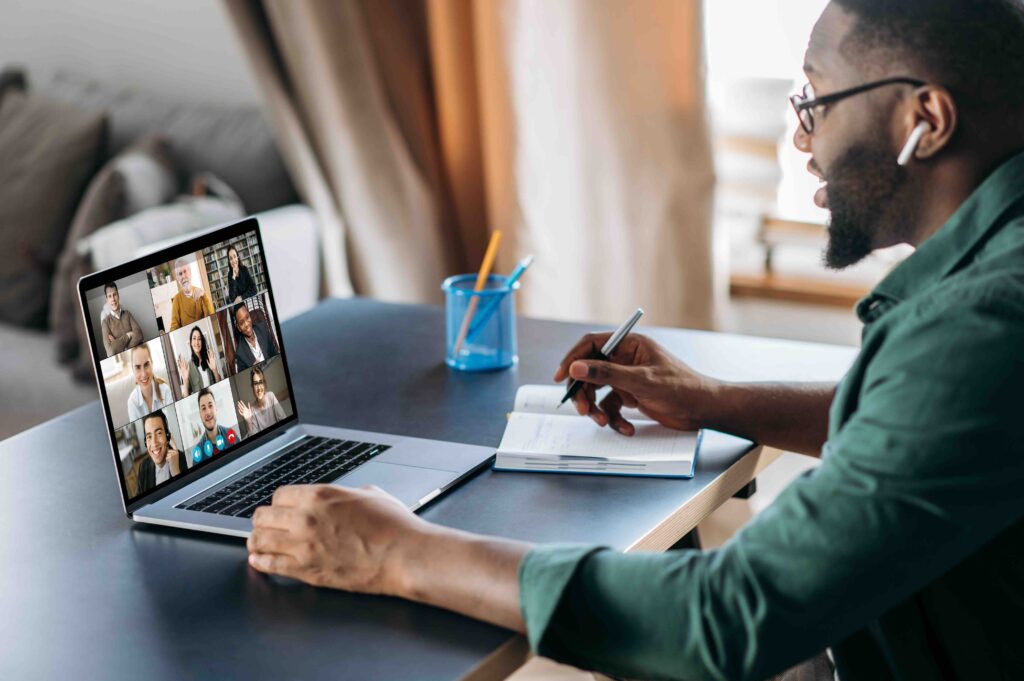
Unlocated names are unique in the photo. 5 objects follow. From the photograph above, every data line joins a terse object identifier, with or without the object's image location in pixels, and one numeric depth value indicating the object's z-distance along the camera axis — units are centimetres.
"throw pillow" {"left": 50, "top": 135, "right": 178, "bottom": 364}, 279
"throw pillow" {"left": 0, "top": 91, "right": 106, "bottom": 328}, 299
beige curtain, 271
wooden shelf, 289
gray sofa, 282
